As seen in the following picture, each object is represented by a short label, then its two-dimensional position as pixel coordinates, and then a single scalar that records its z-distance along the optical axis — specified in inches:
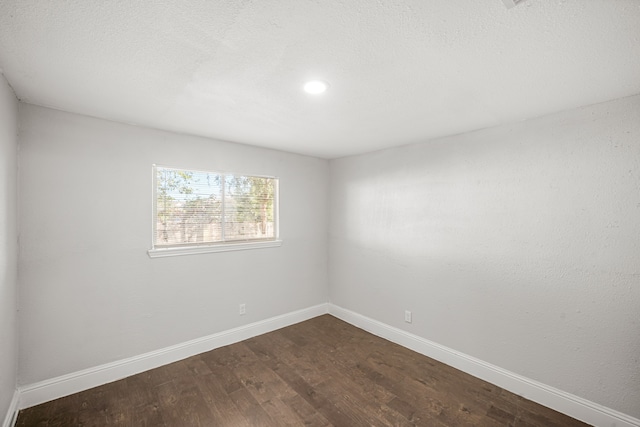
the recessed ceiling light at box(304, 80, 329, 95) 66.6
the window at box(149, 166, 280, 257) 106.5
